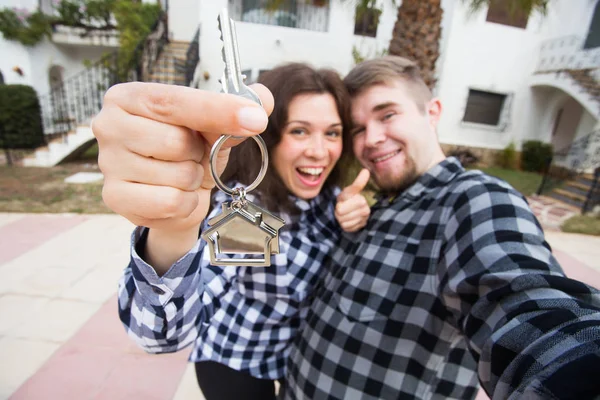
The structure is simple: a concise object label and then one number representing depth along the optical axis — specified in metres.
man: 0.78
